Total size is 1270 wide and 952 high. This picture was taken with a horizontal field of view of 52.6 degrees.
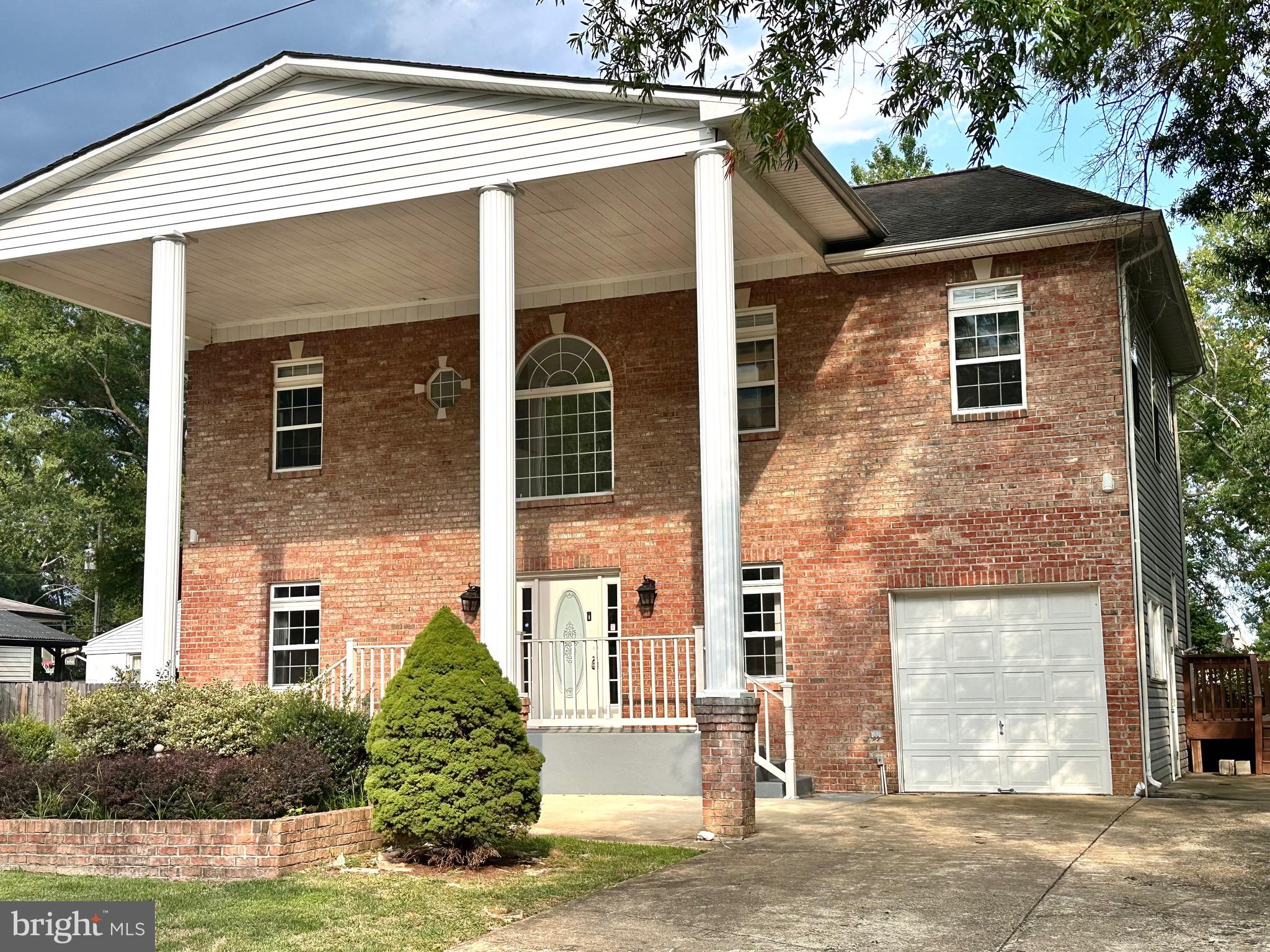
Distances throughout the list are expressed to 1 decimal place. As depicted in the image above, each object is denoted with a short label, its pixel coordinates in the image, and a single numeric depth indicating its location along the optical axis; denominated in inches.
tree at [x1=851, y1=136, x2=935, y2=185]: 1443.2
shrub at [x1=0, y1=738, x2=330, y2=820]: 366.3
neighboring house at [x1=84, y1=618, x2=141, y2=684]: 1295.5
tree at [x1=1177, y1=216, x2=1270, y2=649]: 1117.7
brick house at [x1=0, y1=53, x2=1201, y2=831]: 506.9
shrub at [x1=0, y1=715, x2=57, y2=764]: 436.5
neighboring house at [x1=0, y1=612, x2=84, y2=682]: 1213.1
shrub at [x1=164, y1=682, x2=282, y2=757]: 417.1
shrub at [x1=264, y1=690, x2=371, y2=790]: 400.5
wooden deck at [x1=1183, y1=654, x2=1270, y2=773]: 684.1
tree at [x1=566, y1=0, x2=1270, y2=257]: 341.1
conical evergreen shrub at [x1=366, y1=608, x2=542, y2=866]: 347.9
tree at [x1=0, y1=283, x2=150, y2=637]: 1286.9
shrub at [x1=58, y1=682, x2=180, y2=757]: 429.4
